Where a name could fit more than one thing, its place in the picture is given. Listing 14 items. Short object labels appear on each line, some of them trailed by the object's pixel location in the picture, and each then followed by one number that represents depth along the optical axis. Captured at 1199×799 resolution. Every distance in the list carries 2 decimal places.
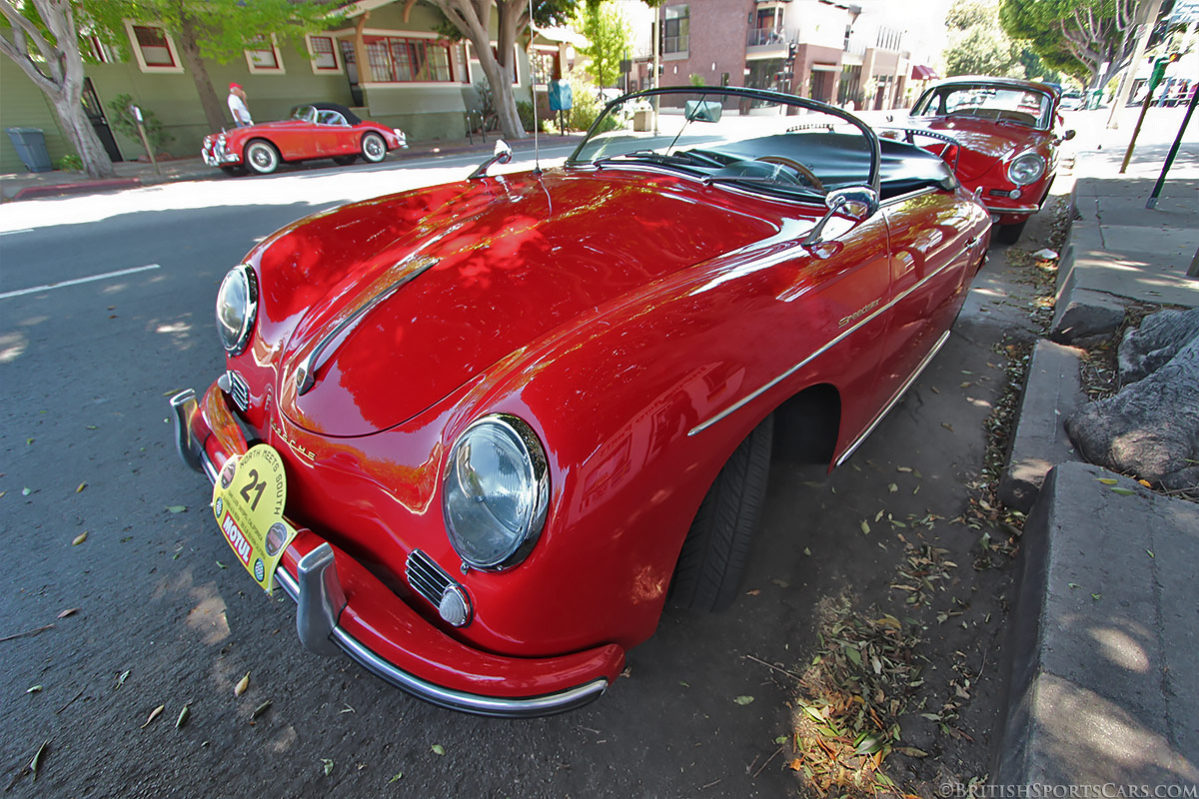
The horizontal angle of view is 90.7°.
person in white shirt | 12.38
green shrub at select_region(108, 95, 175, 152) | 14.16
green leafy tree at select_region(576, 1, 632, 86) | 24.88
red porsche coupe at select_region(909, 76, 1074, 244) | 5.52
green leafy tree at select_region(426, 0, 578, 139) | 15.64
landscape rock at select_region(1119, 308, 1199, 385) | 2.83
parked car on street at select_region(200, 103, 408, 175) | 11.13
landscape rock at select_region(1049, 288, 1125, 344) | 3.49
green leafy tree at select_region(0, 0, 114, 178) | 9.77
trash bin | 12.40
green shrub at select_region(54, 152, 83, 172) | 12.55
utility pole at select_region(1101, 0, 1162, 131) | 17.86
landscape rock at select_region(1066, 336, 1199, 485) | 2.24
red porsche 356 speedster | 1.24
